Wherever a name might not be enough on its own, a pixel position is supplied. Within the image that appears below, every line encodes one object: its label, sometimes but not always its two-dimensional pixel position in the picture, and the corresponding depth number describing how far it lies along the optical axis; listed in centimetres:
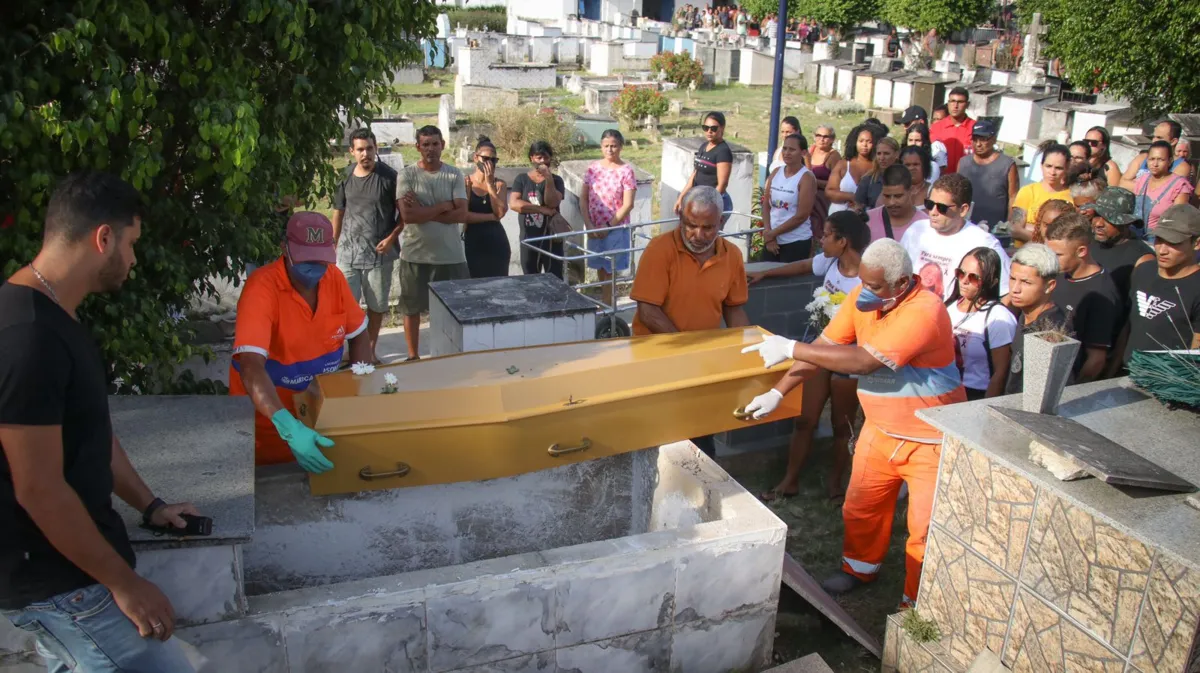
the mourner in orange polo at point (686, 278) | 489
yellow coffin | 360
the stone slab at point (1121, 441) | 290
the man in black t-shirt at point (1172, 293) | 460
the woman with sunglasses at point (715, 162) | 815
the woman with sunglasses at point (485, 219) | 715
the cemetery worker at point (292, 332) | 357
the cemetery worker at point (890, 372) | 398
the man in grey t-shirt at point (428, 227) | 679
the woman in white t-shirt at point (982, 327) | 470
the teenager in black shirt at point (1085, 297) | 483
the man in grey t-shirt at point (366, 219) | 680
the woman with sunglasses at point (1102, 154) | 786
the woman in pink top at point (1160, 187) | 730
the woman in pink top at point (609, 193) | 786
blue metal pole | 933
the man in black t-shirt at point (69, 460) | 230
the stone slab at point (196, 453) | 304
